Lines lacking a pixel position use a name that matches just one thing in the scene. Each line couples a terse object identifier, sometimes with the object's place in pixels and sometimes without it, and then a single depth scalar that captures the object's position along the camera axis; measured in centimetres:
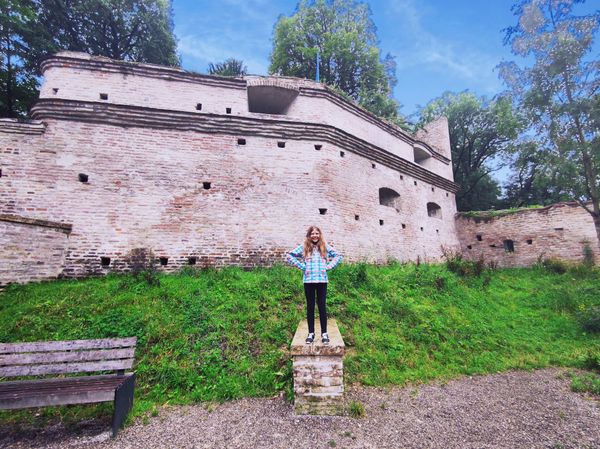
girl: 361
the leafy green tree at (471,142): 2122
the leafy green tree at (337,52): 1930
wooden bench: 279
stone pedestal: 327
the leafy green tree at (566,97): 964
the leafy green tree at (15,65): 1156
